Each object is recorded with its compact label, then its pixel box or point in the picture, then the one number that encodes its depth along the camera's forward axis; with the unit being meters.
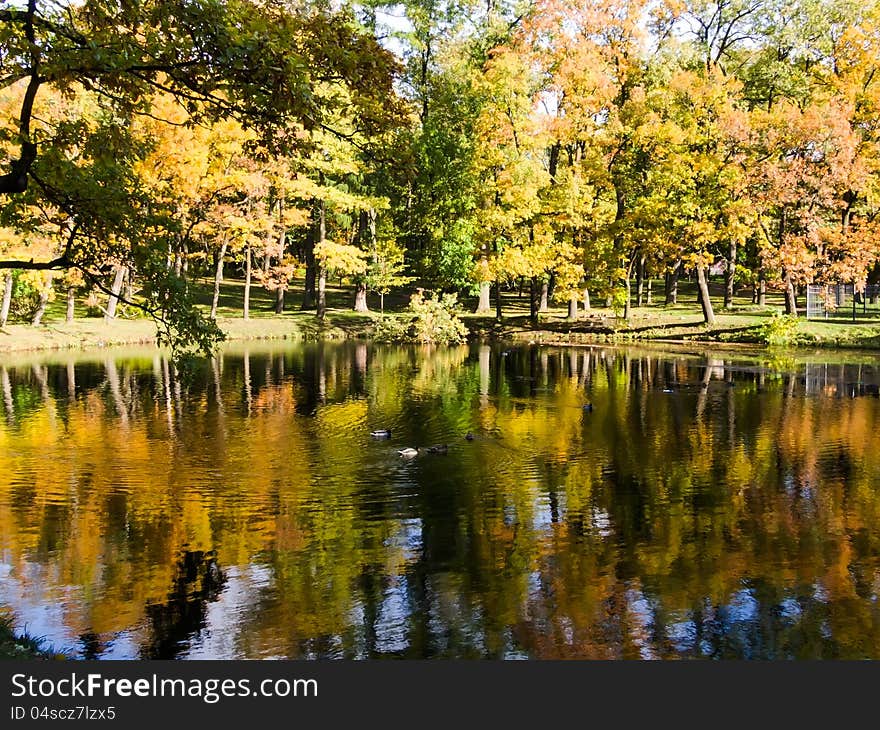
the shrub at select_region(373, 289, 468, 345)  49.34
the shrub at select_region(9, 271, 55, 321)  45.99
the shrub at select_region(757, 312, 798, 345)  43.19
